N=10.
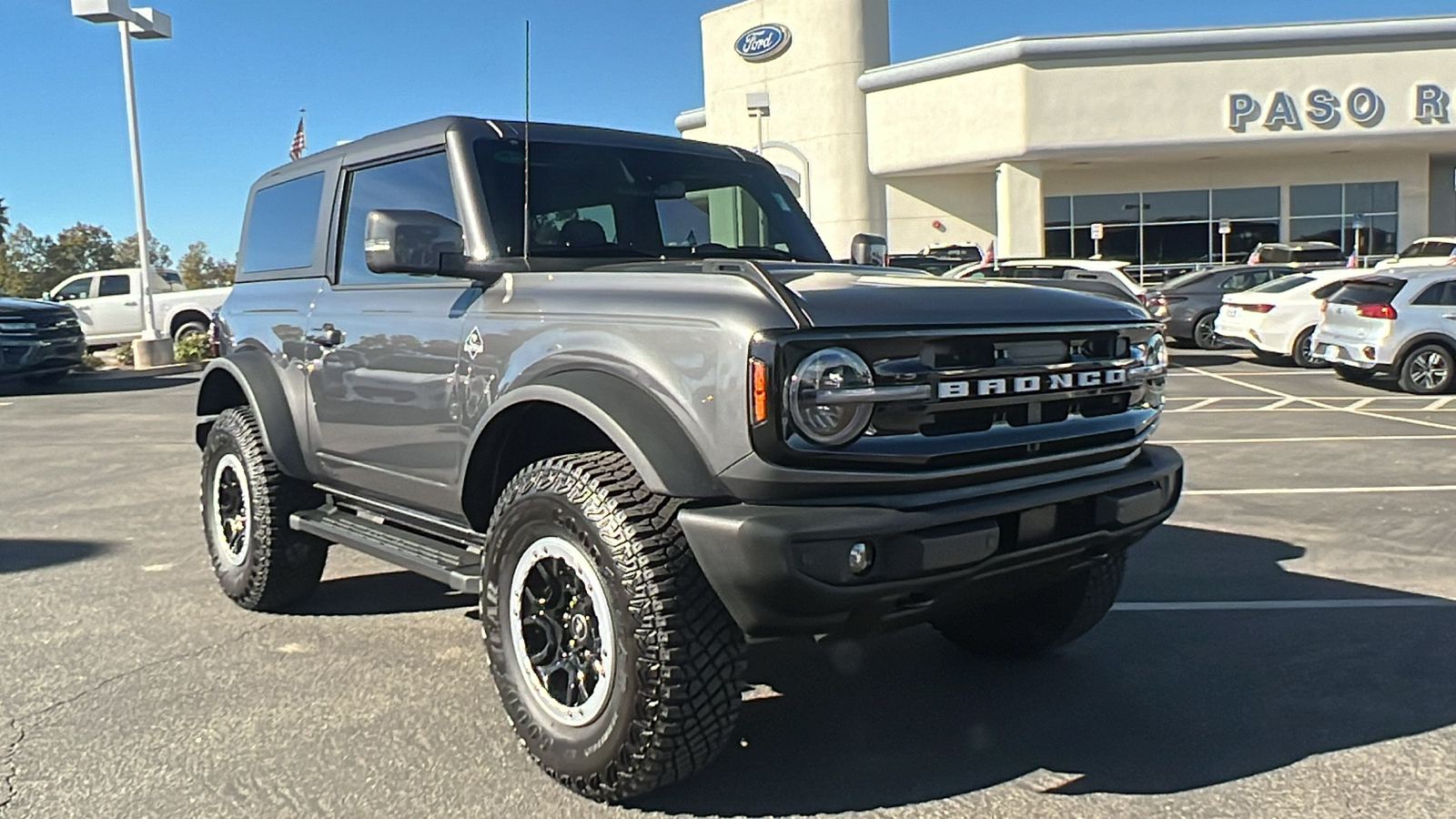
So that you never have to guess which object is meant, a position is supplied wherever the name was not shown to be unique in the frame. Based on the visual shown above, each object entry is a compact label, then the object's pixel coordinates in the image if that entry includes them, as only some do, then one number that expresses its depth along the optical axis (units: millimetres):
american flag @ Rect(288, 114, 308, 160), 15055
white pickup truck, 22109
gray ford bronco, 2887
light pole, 20547
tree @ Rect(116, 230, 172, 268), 74681
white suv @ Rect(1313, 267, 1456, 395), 13547
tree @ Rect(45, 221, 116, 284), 71375
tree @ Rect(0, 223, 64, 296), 59275
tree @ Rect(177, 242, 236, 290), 74719
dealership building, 29734
